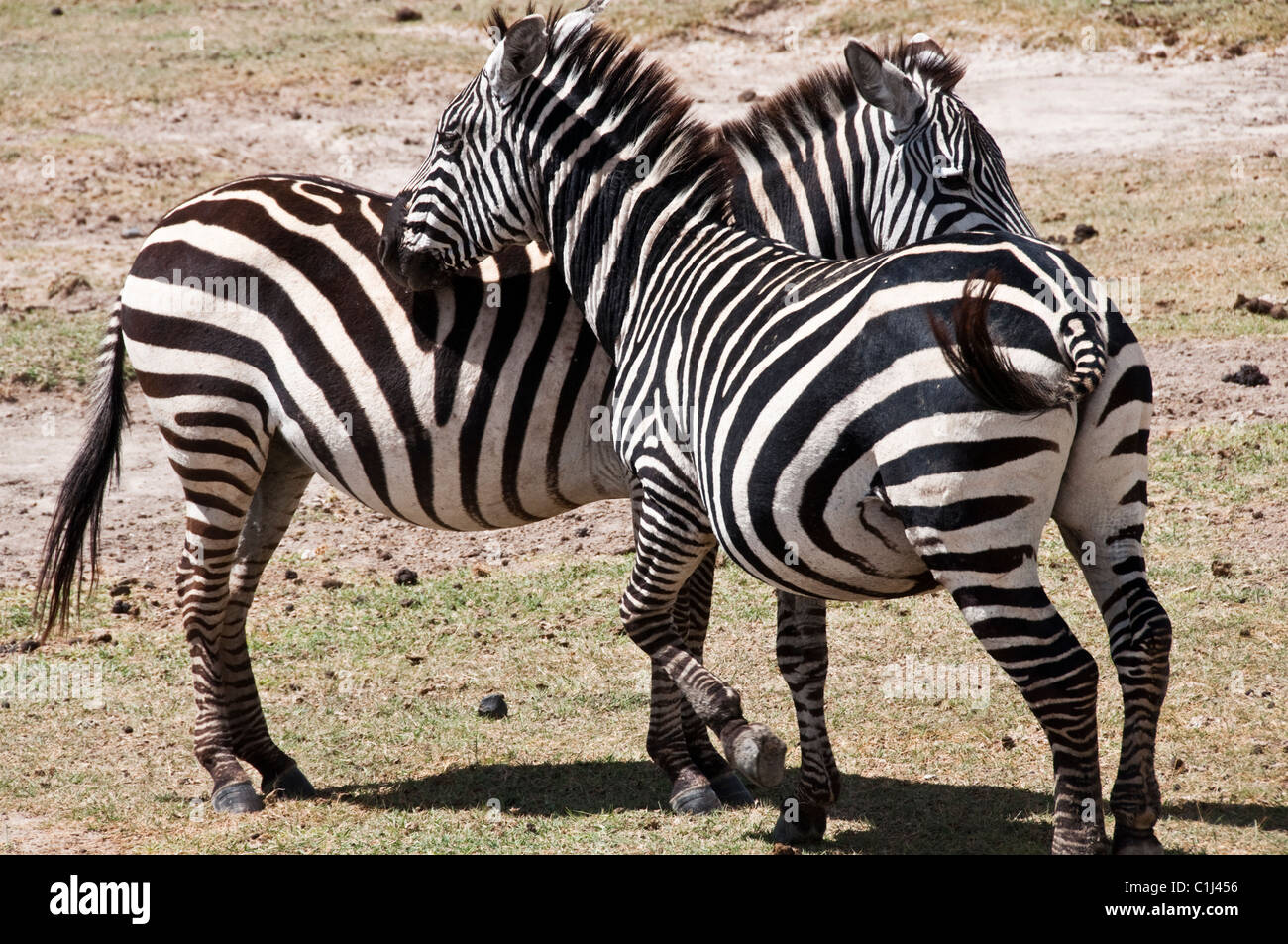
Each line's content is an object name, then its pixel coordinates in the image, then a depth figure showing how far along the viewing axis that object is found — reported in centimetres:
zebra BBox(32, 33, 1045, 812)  1153
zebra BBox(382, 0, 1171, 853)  786
